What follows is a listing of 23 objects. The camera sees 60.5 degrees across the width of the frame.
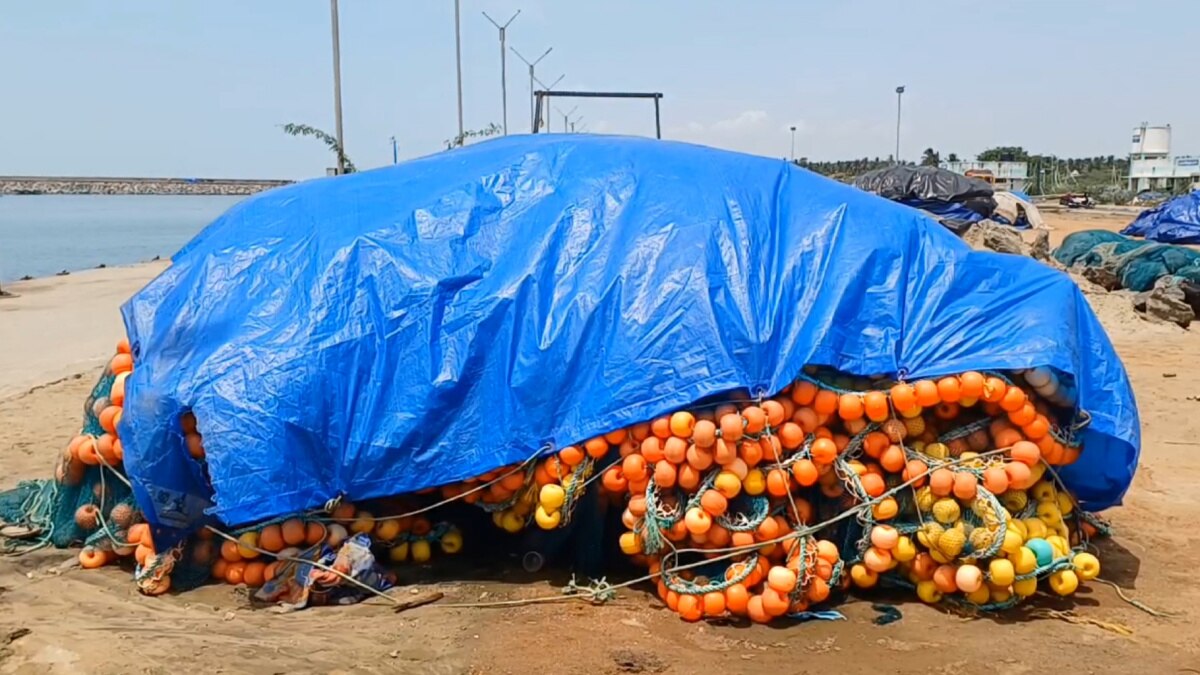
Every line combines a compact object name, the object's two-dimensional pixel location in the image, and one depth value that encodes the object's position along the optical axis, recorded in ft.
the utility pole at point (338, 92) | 62.27
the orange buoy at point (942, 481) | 15.56
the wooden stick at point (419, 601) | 16.11
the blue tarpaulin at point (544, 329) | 15.93
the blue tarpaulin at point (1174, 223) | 87.71
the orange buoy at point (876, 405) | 15.55
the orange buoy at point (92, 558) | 17.99
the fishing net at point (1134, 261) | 52.21
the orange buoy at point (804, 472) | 15.51
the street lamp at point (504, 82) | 123.85
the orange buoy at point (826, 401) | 15.78
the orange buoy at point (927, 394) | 15.56
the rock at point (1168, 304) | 45.57
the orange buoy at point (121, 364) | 18.15
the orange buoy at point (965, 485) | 15.52
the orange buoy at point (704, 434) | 15.23
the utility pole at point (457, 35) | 102.89
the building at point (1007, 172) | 213.46
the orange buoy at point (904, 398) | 15.52
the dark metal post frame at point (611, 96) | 70.14
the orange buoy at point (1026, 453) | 15.65
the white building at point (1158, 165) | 214.69
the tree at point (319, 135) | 67.12
